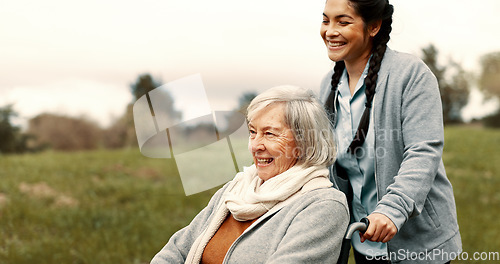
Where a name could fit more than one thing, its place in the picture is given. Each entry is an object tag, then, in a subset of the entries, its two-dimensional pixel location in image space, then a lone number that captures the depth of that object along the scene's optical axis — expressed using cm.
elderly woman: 183
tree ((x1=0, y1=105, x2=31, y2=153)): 941
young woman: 191
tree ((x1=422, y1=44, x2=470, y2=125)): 1082
